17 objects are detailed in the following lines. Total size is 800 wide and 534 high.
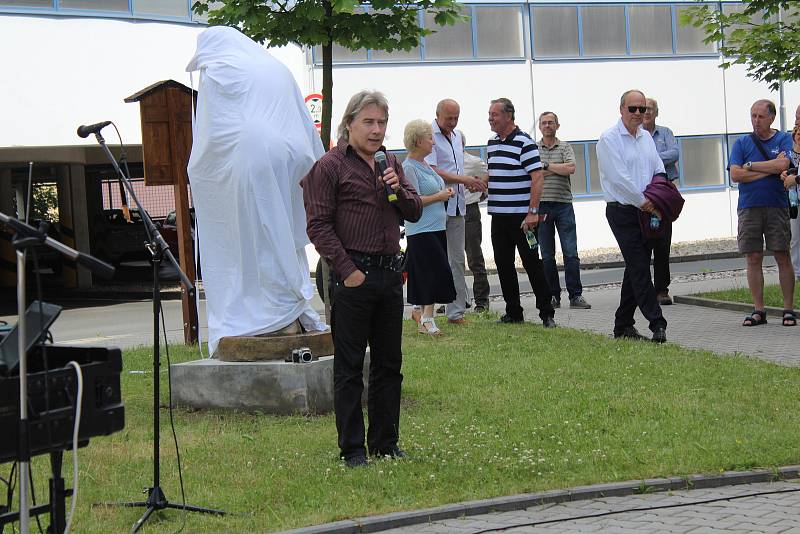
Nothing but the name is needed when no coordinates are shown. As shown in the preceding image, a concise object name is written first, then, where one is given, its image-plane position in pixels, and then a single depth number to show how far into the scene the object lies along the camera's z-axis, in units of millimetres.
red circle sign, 21438
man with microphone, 7008
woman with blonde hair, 11633
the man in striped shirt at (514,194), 12758
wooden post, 12516
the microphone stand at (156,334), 6105
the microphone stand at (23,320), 4344
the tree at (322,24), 12875
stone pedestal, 8578
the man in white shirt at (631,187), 11430
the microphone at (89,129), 6512
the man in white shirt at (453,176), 12895
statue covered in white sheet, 8945
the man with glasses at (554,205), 14820
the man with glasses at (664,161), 14336
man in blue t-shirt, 12453
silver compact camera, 8633
